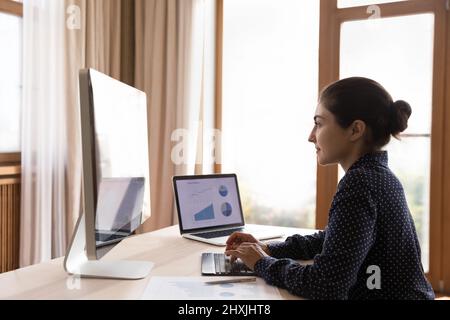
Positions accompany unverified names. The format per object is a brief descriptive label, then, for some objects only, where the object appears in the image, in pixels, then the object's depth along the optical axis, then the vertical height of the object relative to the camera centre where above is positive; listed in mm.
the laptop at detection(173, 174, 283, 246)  1853 -232
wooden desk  1115 -334
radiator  2709 -425
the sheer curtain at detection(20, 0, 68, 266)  2785 +107
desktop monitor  1069 -63
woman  1044 -154
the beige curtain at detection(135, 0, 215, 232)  3461 +515
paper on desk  1084 -331
